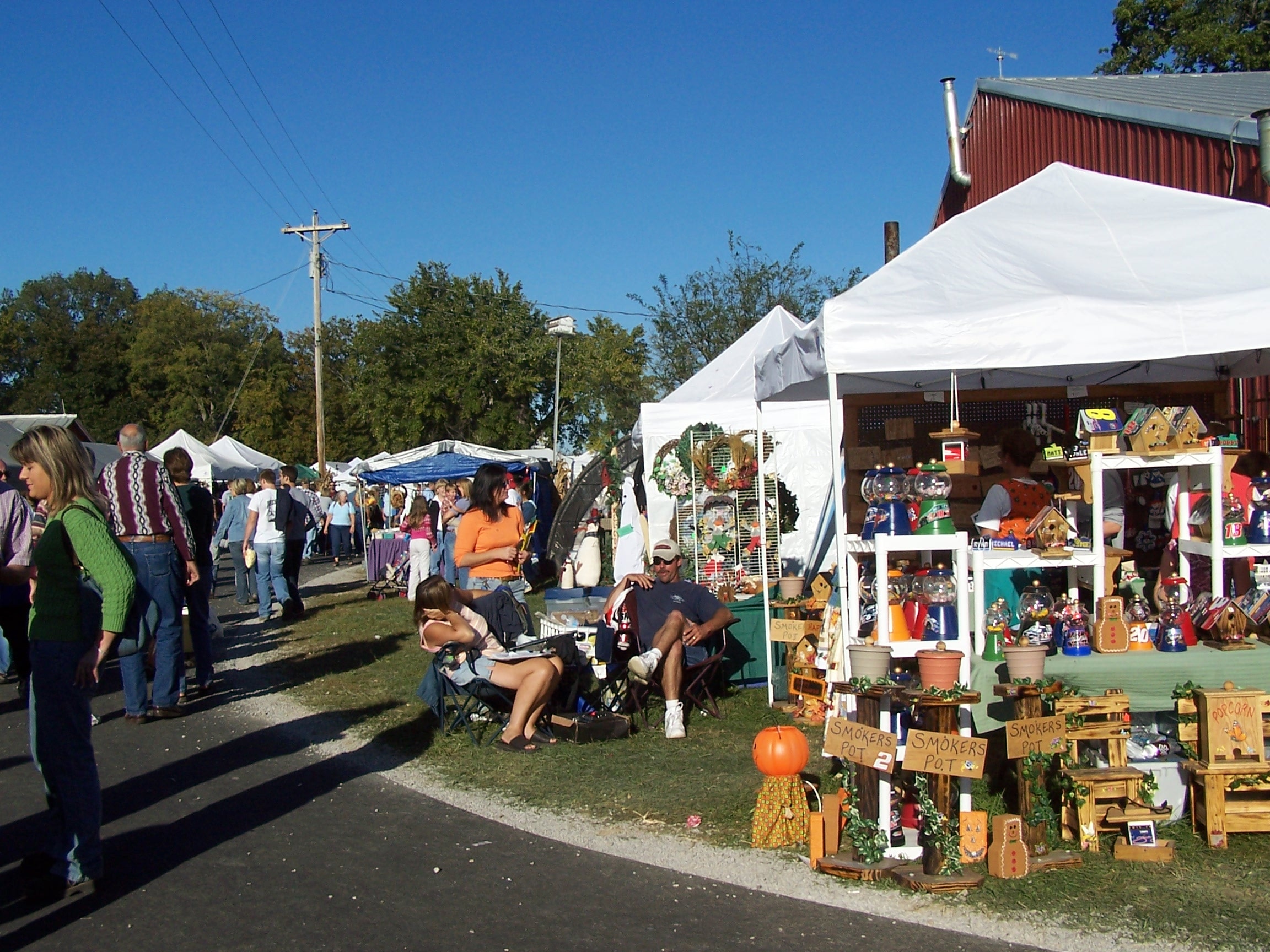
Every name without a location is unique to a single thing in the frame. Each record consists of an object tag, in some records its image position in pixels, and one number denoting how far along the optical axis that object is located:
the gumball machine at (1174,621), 5.03
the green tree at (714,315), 21.73
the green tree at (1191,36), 20.16
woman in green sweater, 4.22
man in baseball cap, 6.86
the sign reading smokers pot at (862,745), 4.39
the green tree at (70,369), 56.69
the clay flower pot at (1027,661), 4.72
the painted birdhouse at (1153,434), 5.21
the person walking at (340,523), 23.31
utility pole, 31.27
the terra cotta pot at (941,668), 4.61
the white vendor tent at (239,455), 27.55
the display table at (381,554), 15.77
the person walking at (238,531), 14.23
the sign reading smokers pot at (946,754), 4.25
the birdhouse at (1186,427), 5.21
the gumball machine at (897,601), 5.22
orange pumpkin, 4.69
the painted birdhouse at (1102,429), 5.23
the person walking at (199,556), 8.44
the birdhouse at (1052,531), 5.22
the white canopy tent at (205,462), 24.72
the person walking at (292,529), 12.63
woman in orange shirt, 7.55
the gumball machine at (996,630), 5.09
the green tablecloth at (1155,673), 4.90
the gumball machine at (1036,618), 5.02
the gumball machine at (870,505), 5.44
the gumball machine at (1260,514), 5.27
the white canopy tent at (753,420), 11.73
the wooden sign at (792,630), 7.38
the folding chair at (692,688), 7.09
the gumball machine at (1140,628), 5.10
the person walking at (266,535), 12.33
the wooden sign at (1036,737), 4.46
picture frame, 4.47
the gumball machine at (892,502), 5.35
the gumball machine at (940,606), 5.07
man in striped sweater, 7.34
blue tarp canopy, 18.19
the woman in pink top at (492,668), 6.58
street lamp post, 21.64
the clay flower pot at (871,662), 4.95
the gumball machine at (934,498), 5.25
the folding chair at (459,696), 6.71
